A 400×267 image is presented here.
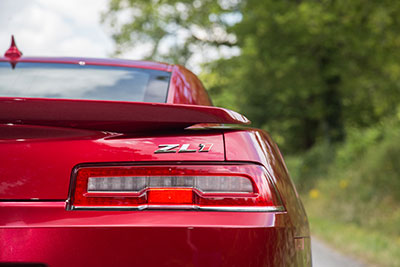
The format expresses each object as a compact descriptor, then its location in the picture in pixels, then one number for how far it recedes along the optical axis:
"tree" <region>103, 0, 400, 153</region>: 16.03
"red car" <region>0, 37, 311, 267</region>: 1.71
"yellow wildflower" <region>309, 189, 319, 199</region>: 14.03
